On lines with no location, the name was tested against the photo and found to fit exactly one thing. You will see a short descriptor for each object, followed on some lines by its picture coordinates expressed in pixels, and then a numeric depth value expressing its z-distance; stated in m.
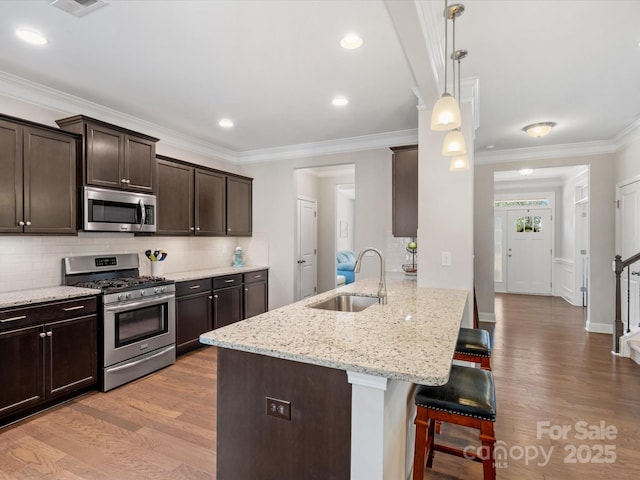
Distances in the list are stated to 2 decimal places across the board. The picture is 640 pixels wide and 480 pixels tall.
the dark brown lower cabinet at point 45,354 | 2.44
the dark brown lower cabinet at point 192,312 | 3.86
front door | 8.02
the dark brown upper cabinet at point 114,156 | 3.16
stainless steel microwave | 3.19
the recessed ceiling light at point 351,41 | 2.30
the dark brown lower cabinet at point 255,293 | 4.91
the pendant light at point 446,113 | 1.71
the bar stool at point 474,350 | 2.25
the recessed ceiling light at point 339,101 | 3.37
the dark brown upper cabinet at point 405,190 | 3.77
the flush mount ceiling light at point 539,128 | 4.05
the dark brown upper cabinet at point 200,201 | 4.09
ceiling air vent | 1.96
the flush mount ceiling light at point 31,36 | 2.25
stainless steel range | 3.06
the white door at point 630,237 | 4.23
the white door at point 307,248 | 6.23
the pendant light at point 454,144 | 2.11
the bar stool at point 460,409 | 1.51
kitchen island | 1.23
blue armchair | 7.75
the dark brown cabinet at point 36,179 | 2.68
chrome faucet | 2.34
